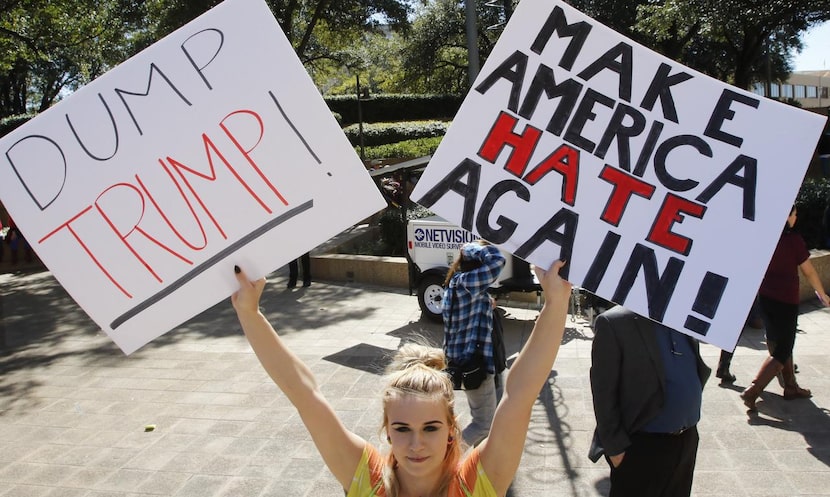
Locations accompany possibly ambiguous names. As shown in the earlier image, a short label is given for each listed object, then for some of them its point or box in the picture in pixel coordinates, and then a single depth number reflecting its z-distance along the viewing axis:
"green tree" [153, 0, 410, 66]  18.69
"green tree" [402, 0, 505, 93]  31.55
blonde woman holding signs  1.95
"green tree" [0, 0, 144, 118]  15.21
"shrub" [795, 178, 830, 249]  10.93
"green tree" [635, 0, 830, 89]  13.83
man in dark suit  3.16
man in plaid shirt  4.64
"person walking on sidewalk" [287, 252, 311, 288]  11.52
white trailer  8.76
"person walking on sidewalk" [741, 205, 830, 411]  5.56
